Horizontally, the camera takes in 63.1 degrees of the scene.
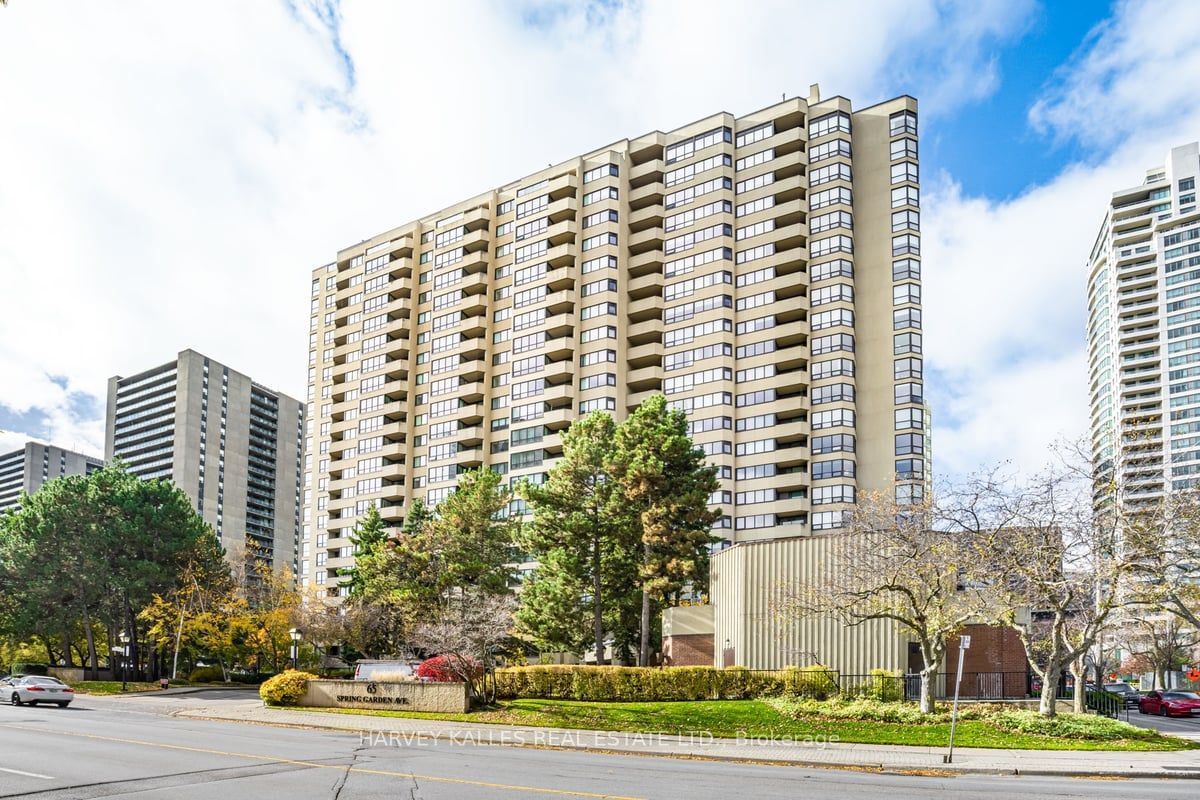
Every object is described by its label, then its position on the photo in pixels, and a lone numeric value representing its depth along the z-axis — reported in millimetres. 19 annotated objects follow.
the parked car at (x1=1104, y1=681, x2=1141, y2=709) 53769
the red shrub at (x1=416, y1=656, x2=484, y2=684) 35312
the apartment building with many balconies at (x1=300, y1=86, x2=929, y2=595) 77938
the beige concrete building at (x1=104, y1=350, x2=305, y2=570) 182250
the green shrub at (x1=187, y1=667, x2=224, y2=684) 68438
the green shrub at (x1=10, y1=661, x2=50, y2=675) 68938
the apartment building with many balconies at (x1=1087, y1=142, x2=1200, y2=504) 155625
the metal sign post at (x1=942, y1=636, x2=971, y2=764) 22062
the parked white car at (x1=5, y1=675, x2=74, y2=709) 40594
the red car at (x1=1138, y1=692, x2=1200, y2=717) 45188
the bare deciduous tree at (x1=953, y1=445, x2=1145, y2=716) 28469
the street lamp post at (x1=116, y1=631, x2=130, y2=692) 59338
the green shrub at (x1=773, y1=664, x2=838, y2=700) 34062
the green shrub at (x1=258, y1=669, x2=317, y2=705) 38844
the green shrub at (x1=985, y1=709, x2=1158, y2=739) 26109
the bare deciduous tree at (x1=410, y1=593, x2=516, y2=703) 46188
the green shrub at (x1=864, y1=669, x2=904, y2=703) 33250
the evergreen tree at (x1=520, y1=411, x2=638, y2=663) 50906
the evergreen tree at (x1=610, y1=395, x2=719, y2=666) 49094
